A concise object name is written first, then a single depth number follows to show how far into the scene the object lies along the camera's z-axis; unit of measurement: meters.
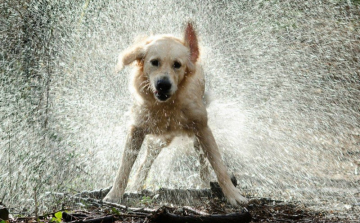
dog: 4.07
